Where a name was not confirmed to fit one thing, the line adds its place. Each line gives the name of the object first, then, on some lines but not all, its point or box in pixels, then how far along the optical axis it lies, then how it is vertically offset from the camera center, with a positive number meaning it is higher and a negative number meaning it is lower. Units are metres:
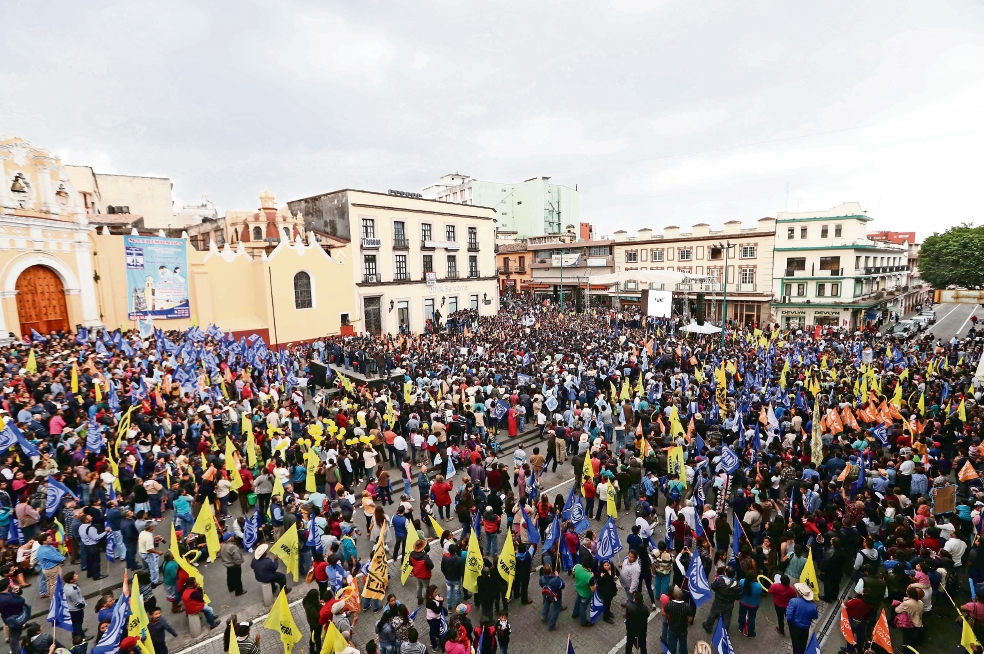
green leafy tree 45.26 -0.14
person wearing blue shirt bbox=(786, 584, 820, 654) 7.17 -5.14
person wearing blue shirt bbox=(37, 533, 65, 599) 8.16 -4.50
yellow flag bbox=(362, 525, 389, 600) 8.62 -5.29
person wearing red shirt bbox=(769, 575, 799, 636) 7.71 -5.18
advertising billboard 26.31 +0.35
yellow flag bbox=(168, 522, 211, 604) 8.07 -4.61
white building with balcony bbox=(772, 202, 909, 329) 40.59 -0.66
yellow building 20.94 +0.41
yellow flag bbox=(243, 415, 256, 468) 12.67 -4.35
